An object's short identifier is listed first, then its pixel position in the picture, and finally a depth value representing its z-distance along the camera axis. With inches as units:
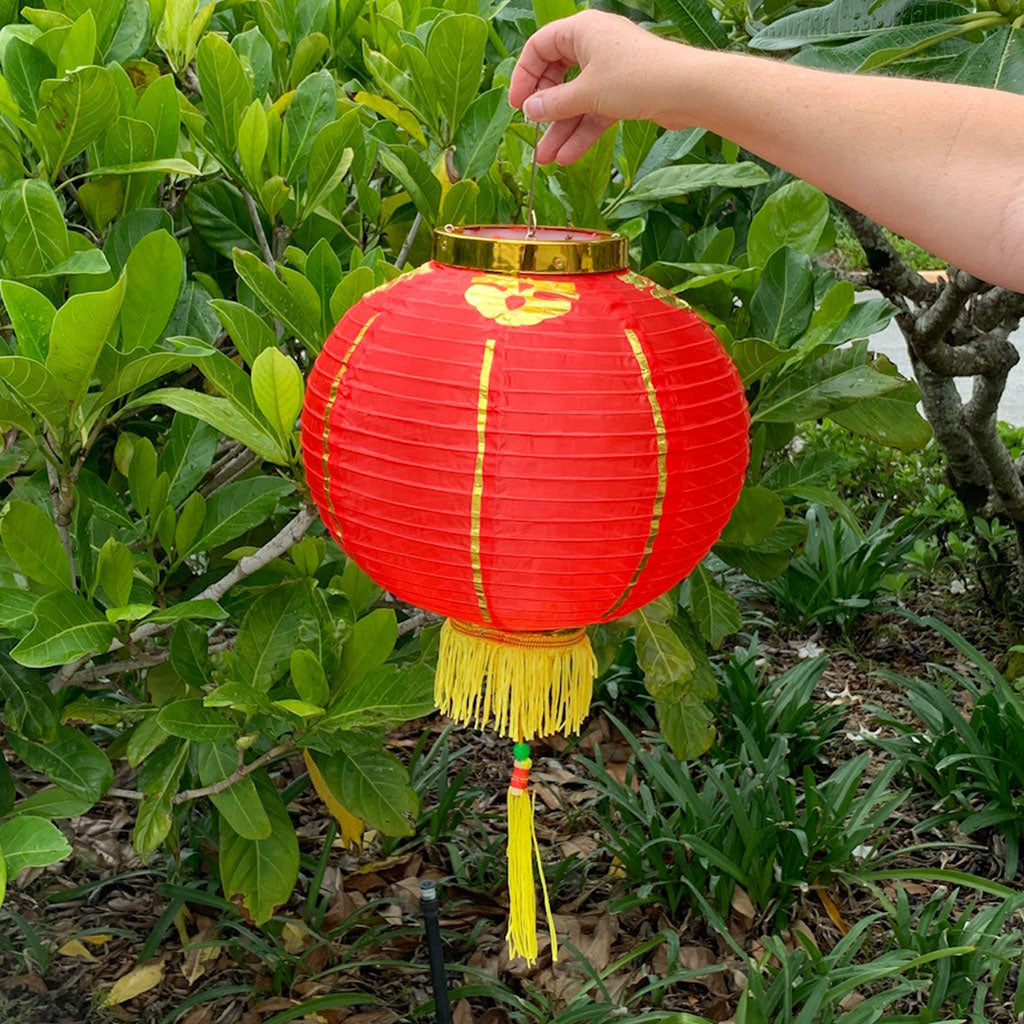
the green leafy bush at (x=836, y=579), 133.5
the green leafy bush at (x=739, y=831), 90.9
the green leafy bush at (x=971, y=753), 100.8
